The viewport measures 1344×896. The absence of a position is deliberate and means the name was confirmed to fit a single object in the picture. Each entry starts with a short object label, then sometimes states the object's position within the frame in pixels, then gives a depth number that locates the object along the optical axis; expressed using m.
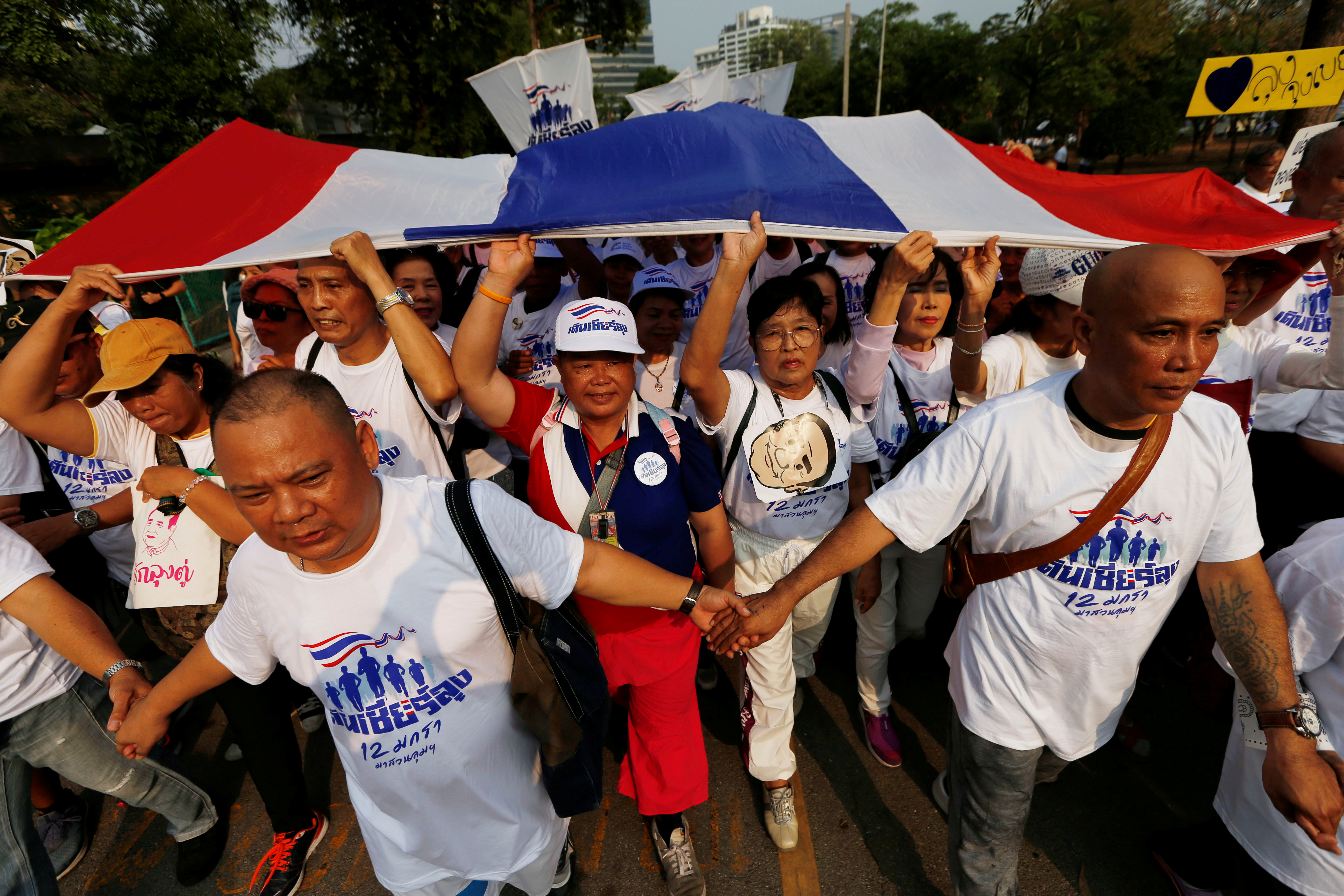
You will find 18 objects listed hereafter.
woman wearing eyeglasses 2.60
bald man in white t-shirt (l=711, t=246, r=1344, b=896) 1.59
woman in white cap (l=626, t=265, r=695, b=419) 3.40
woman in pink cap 3.46
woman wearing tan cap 2.26
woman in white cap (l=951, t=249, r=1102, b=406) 2.71
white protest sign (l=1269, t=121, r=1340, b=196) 3.81
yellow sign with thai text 4.44
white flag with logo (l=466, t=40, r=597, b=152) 6.70
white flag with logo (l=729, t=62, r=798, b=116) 9.06
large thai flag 2.34
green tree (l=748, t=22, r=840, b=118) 41.62
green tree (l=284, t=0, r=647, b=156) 14.69
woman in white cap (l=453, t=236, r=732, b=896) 2.27
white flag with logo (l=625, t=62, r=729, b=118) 9.16
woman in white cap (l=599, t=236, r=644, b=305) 4.32
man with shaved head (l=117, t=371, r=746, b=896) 1.45
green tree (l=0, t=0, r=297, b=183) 13.92
